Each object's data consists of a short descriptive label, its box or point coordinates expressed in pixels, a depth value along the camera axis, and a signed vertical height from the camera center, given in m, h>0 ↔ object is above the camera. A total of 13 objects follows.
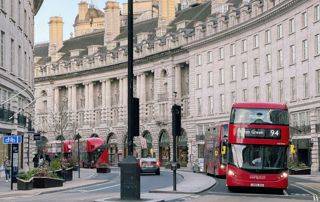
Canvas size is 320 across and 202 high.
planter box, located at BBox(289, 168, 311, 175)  67.81 -1.98
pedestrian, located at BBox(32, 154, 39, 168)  78.06 -1.14
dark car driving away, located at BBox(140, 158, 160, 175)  67.50 -1.47
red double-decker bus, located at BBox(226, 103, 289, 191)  33.84 +0.22
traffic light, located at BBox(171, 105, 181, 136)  36.28 +1.38
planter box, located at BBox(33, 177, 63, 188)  40.63 -1.72
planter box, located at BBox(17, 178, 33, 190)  39.25 -1.75
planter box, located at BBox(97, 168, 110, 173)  76.44 -2.03
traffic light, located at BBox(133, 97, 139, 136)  26.82 +1.15
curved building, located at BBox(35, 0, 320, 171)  78.50 +10.59
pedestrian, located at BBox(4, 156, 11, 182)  50.78 -1.10
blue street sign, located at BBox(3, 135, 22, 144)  40.59 +0.57
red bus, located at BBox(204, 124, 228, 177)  52.47 -0.08
